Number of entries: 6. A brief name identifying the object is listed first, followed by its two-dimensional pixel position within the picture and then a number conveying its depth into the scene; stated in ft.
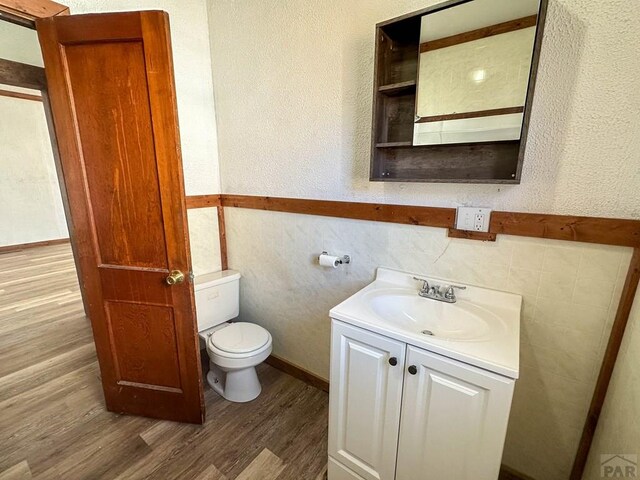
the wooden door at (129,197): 4.23
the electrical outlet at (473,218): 3.98
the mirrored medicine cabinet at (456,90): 3.51
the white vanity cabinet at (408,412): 2.99
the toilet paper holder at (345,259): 5.40
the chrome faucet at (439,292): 4.22
